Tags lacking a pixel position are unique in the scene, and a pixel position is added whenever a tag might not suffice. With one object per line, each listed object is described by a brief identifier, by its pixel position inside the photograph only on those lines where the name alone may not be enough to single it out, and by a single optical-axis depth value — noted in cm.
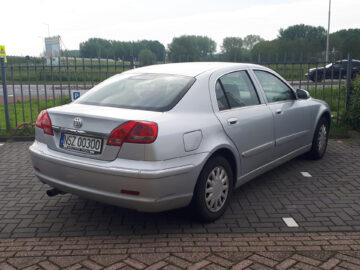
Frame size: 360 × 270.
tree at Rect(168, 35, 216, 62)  8531
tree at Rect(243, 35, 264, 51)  12037
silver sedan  330
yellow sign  1255
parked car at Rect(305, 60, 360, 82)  856
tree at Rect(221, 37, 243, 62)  10938
